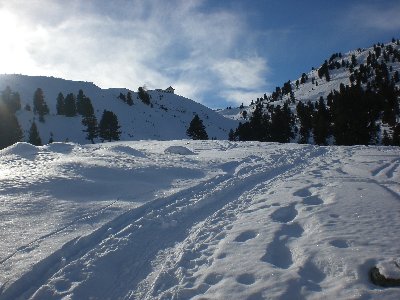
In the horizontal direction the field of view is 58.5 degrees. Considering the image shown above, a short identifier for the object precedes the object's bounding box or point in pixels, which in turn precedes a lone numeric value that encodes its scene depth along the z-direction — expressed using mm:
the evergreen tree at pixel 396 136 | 47531
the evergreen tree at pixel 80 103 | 101625
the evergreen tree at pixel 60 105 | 100312
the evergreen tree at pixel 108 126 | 71000
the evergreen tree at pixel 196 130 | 67500
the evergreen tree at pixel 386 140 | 55462
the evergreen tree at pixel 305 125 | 72188
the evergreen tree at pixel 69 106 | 99375
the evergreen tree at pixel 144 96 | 128500
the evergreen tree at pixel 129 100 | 121750
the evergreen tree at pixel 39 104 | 97625
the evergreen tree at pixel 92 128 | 73438
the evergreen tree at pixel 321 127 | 57281
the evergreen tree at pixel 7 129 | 63594
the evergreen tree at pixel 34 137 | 66375
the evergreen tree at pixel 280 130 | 67188
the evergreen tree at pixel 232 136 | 88750
